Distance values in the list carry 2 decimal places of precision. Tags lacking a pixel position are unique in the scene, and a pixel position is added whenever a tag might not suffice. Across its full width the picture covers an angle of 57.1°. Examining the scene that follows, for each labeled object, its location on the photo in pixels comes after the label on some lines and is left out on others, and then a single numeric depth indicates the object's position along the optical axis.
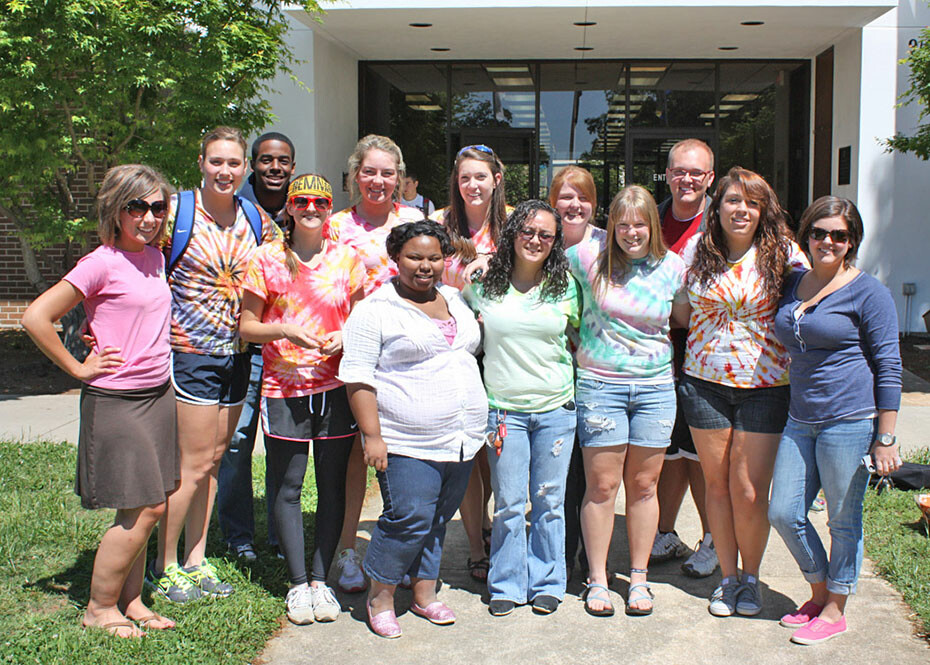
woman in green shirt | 3.68
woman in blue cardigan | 3.37
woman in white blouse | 3.45
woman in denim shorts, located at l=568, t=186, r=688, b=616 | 3.70
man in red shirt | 4.07
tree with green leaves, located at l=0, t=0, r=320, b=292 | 7.19
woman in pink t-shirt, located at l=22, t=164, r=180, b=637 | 3.20
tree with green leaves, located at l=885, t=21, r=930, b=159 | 8.96
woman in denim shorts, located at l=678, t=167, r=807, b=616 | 3.63
